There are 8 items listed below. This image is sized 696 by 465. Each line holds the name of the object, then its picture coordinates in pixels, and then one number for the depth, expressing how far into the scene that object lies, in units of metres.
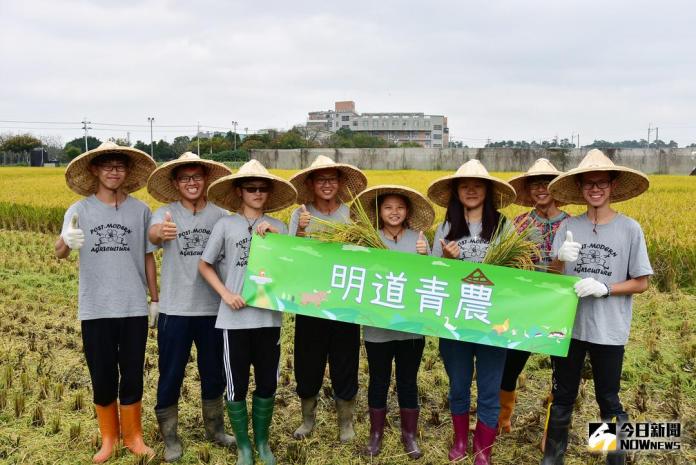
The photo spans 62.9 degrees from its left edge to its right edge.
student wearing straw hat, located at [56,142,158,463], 3.29
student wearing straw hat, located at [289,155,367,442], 3.62
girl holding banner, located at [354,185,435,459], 3.45
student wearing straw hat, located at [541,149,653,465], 3.05
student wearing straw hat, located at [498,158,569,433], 3.63
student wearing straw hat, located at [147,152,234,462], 3.36
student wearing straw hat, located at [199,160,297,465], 3.27
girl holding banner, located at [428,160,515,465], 3.29
